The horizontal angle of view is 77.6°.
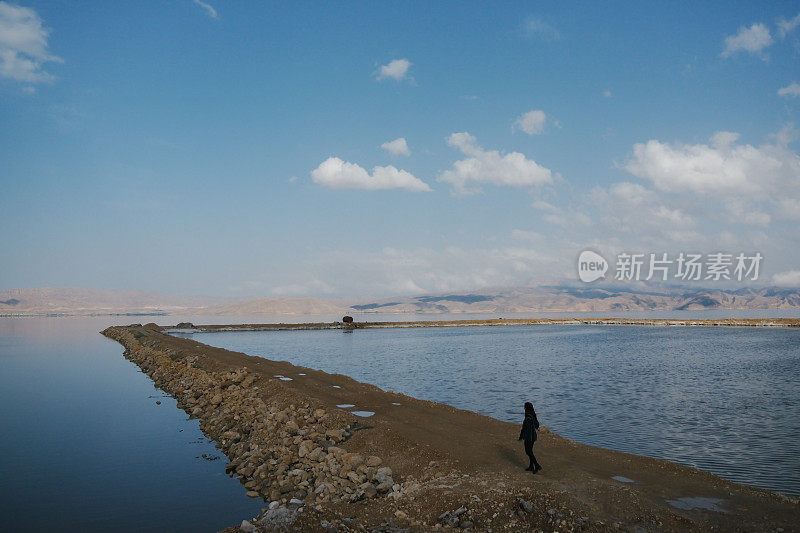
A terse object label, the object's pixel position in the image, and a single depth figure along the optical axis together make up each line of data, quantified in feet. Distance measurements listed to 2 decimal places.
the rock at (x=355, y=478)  47.88
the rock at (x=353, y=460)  50.42
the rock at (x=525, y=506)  38.09
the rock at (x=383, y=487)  45.83
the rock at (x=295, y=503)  38.30
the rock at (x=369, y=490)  45.12
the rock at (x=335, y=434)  58.54
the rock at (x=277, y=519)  34.65
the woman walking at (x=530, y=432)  46.50
